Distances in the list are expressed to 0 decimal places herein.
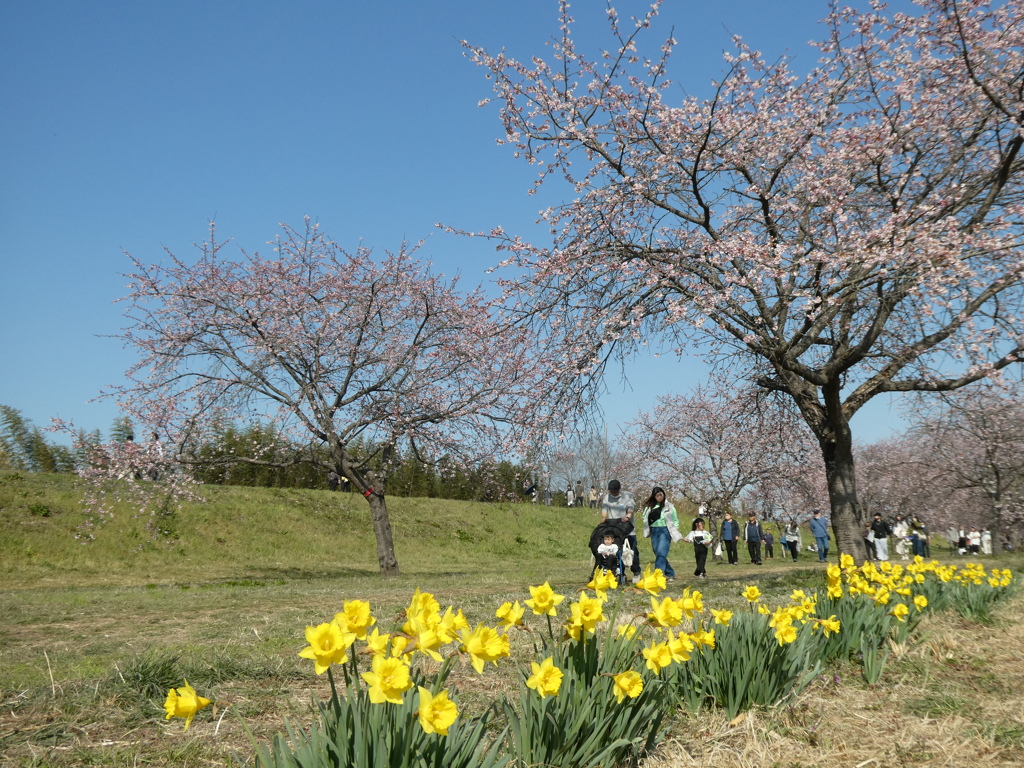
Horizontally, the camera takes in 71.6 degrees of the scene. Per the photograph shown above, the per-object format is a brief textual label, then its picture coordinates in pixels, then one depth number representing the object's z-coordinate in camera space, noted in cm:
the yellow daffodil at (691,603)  293
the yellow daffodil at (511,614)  241
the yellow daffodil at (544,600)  259
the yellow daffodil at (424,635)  194
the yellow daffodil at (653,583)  286
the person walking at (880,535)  2245
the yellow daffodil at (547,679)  227
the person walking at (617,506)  1004
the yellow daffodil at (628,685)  245
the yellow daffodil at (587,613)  258
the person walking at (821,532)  2555
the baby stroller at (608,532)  921
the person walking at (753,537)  2556
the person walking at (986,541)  3402
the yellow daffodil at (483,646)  200
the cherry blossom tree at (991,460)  2426
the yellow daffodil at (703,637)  293
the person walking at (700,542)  1523
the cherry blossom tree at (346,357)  1480
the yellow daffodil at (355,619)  195
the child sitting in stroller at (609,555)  883
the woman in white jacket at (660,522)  1170
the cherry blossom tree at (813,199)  950
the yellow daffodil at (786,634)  331
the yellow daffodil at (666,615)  272
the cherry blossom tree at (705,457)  2966
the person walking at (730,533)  2448
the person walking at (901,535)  3006
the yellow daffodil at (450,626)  197
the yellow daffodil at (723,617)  358
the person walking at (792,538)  3020
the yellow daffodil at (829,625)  402
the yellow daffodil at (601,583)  296
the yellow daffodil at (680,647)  266
